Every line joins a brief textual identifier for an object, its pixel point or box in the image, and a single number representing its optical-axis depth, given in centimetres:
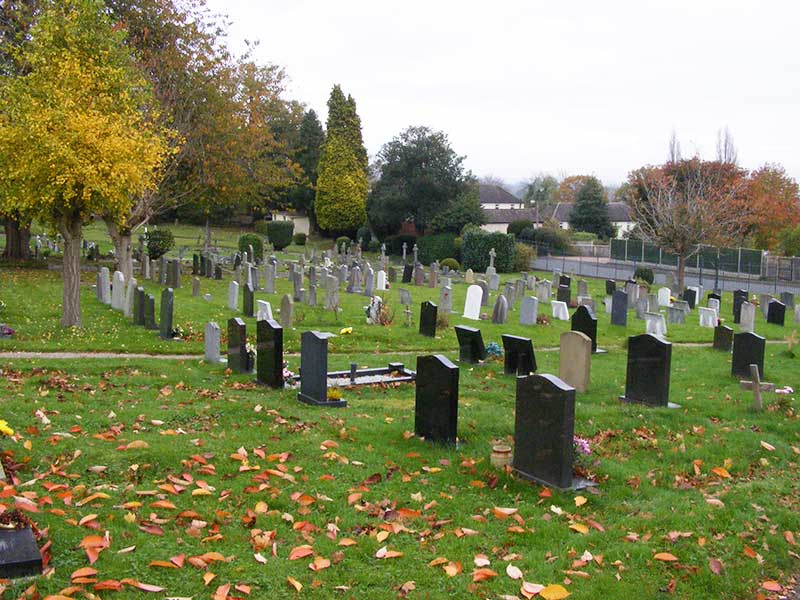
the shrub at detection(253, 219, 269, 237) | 6981
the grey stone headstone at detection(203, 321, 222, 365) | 1491
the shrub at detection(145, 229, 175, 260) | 4169
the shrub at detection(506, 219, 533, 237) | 6356
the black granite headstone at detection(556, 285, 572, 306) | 2816
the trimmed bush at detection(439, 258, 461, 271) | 4825
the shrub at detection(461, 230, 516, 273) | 4950
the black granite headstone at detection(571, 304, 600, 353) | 1752
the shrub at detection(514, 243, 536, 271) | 5053
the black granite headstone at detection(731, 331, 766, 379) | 1496
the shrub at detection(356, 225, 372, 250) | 6481
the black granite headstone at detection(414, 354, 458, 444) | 955
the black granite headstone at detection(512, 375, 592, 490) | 816
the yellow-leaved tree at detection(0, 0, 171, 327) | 1641
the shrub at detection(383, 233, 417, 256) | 6056
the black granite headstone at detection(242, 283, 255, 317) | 2136
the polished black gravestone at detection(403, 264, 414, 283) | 3719
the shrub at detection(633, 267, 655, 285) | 4138
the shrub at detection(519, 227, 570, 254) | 6247
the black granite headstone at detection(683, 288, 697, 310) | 3078
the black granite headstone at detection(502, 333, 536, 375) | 1427
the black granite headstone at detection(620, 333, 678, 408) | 1197
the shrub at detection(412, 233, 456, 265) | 5491
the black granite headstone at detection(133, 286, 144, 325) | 1931
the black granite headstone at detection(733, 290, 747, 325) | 2644
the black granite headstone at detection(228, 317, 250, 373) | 1363
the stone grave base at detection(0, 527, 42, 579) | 554
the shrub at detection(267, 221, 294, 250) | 6222
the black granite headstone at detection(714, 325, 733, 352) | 1917
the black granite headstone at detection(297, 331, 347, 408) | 1154
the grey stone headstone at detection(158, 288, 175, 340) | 1767
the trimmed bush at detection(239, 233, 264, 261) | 4775
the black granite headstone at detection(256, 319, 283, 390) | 1257
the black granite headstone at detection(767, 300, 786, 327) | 2627
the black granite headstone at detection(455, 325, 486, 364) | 1568
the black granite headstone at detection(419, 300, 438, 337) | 1944
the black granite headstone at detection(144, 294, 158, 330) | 1888
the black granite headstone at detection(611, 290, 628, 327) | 2305
